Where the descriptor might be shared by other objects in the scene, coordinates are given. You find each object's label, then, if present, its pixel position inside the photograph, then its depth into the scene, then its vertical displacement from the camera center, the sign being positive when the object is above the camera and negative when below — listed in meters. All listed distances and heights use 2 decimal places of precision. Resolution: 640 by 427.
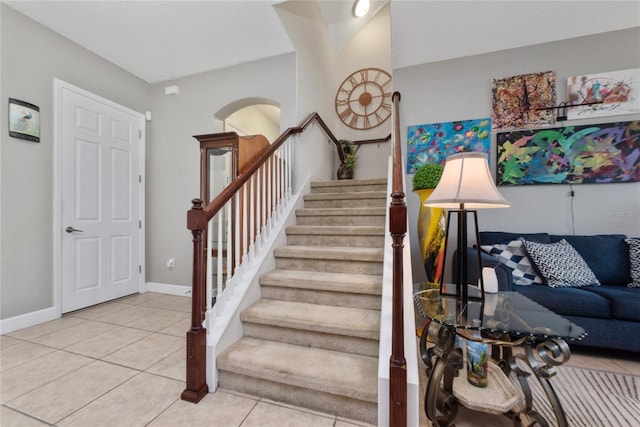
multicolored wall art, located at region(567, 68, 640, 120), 2.56 +1.19
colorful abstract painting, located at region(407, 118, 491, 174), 2.99 +0.85
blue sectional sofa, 1.88 -0.61
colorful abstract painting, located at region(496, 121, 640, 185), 2.55 +0.60
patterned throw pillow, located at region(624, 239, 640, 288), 2.18 -0.39
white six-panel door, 2.73 +0.16
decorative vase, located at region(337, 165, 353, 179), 4.04 +0.63
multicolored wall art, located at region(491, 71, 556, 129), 2.79 +1.22
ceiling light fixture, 3.81 +3.02
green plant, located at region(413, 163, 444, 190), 2.18 +0.31
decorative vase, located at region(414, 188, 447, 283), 2.20 -0.21
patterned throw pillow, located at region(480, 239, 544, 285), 2.26 -0.41
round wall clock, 4.31 +1.90
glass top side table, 1.17 -0.62
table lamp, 1.31 +0.12
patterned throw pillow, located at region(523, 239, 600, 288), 2.18 -0.43
